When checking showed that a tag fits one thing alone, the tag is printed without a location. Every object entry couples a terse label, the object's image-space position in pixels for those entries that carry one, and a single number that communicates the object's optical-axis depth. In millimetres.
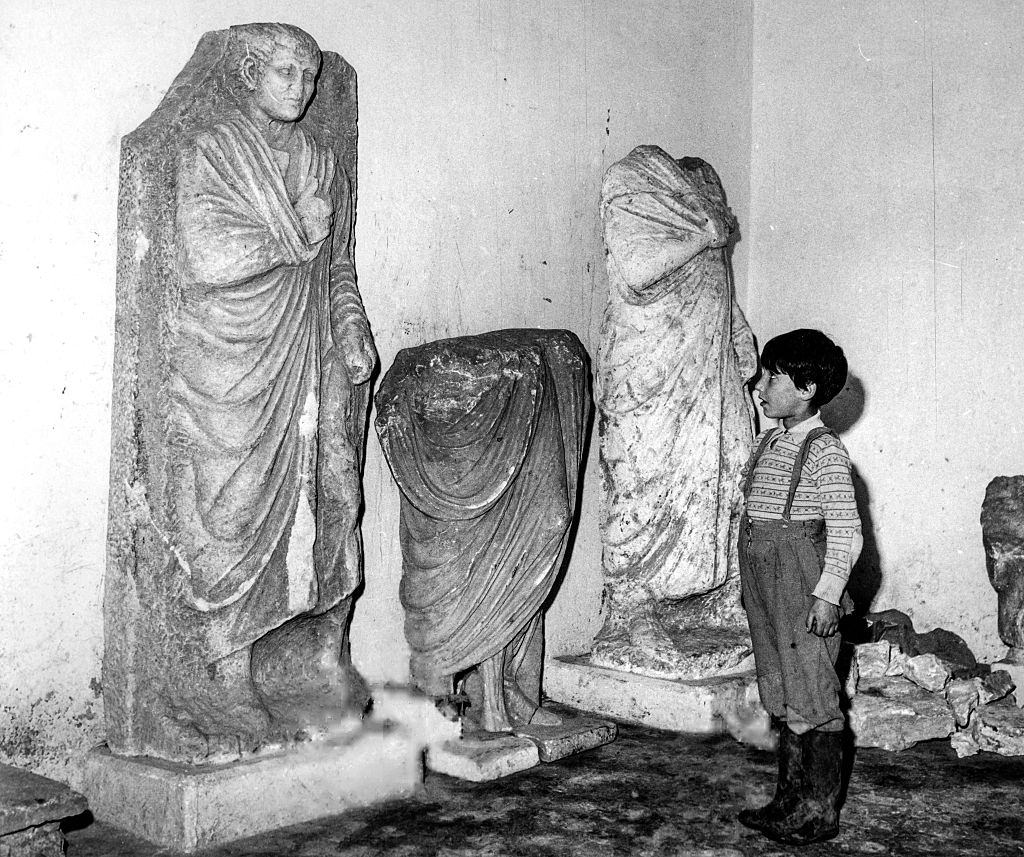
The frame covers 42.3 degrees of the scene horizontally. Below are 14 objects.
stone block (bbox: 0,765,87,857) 3418
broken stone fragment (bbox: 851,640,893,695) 5195
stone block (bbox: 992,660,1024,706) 5168
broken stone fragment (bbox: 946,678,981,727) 4910
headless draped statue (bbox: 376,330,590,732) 4438
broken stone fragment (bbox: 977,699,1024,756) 4703
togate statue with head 3863
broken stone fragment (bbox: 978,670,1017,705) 5070
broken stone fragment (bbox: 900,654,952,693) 5094
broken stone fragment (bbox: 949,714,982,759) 4707
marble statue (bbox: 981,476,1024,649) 5305
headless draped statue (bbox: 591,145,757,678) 5188
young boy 3648
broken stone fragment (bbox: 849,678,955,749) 4789
